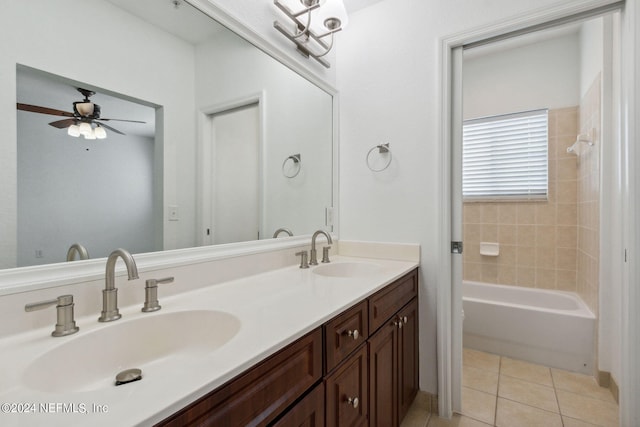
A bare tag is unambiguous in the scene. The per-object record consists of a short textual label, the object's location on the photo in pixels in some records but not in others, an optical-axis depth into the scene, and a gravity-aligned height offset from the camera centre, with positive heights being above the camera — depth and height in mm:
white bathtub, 2020 -868
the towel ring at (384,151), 1828 +380
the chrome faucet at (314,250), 1670 -215
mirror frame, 763 -153
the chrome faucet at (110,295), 811 -228
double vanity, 483 -327
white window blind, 2666 +521
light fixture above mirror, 1515 +1064
